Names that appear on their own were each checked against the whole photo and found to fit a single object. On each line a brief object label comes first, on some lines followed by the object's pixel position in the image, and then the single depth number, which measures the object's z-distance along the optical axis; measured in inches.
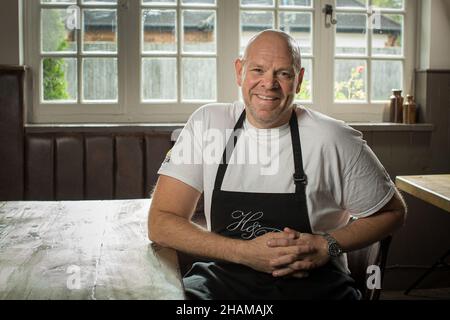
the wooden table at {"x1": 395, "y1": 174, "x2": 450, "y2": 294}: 99.3
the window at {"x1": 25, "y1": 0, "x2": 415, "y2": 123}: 145.7
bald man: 68.1
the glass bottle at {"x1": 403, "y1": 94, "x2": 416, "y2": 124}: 152.0
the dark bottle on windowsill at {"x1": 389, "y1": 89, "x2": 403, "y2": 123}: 154.3
